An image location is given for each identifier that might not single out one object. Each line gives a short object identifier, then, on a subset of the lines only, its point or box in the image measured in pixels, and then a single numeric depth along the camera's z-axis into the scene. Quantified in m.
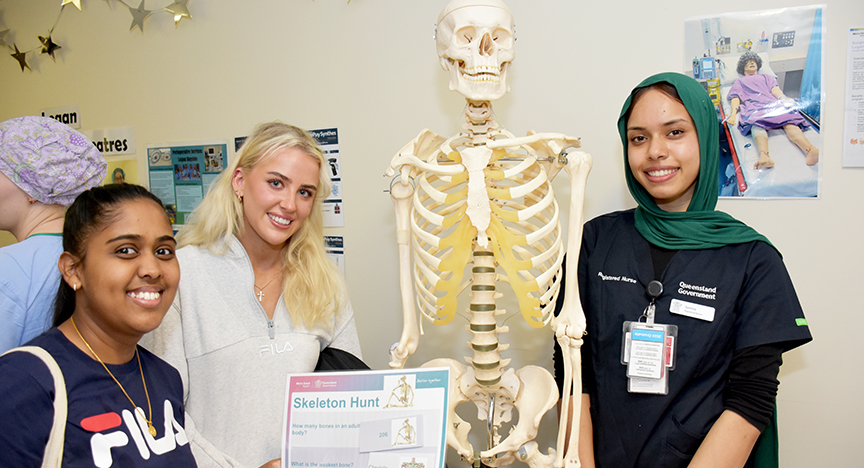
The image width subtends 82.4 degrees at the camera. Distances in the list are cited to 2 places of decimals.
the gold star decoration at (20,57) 2.80
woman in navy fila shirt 0.92
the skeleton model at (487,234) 1.34
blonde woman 1.31
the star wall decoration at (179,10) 2.42
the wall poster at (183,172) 2.48
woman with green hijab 1.23
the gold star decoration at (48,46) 2.73
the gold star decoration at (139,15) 2.51
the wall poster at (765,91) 1.64
